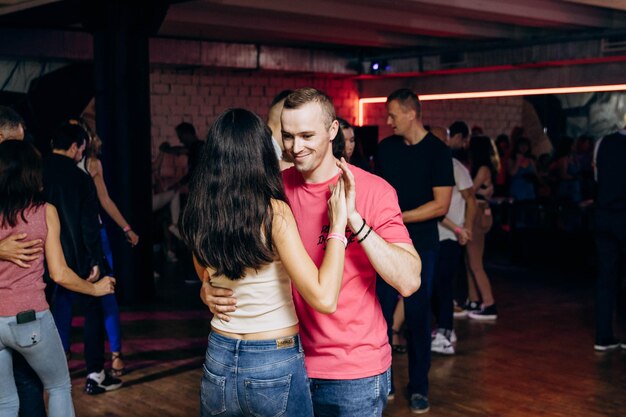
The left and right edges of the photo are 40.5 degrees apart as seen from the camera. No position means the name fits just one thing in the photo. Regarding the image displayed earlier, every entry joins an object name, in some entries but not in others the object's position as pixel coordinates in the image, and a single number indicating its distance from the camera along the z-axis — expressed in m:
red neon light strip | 10.33
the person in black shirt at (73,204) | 4.25
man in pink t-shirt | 2.30
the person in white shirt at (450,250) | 5.71
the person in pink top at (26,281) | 2.90
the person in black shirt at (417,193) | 4.35
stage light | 11.69
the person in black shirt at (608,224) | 5.56
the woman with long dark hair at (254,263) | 2.13
